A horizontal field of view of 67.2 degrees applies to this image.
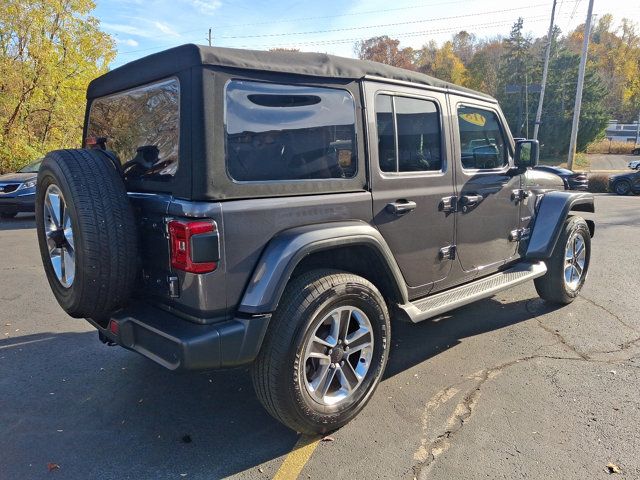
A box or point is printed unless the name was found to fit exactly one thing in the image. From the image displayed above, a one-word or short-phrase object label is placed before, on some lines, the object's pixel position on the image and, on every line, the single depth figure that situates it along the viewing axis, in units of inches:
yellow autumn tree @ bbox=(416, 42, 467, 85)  2716.5
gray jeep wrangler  94.0
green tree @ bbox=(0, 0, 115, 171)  577.6
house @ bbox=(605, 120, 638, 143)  2486.5
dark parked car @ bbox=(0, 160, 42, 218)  422.6
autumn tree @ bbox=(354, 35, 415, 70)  2658.0
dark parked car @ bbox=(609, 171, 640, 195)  764.6
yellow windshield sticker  153.7
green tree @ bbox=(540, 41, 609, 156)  1802.4
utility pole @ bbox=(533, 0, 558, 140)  1210.0
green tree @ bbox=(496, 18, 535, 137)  2150.6
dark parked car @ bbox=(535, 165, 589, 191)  316.1
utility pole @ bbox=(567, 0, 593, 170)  916.6
